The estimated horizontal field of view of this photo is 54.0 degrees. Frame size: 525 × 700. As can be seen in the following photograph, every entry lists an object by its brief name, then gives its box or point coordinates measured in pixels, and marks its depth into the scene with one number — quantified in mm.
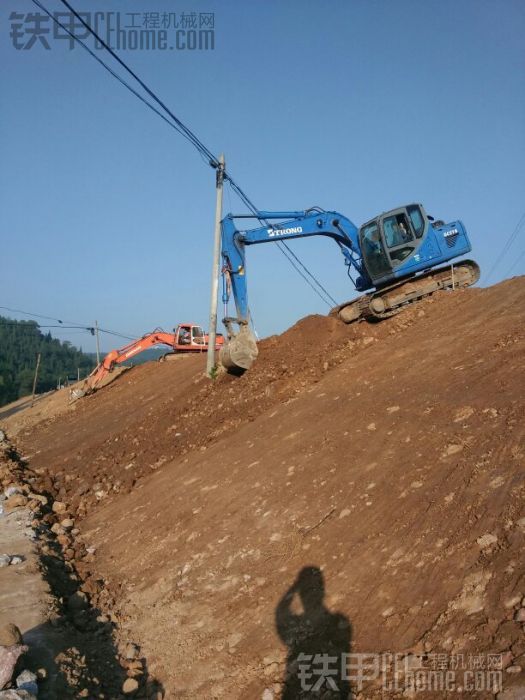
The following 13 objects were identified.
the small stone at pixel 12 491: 9117
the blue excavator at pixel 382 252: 12469
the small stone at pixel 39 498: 8938
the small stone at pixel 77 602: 5395
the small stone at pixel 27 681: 3449
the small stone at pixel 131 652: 4496
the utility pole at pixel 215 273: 12870
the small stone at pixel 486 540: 3859
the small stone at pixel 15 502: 8469
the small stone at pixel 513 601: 3281
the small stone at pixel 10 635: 3881
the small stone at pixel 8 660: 3400
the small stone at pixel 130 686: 4012
